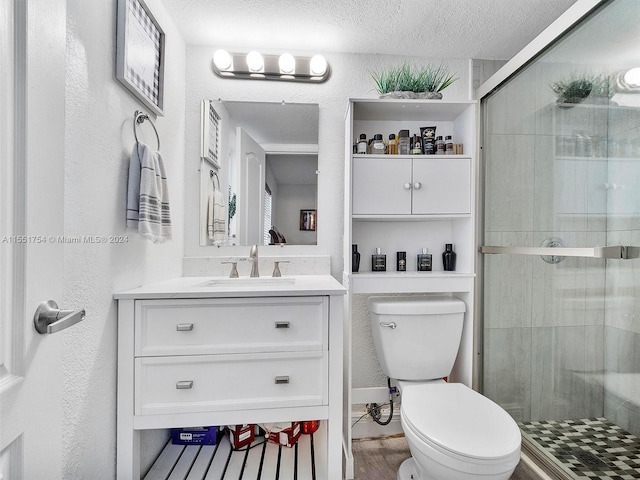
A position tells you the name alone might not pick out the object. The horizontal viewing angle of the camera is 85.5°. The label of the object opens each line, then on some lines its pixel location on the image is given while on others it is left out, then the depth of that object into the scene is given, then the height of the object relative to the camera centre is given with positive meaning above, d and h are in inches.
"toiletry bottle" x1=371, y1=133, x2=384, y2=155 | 73.4 +20.2
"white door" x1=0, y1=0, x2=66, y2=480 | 20.5 +0.4
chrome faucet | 75.2 -4.8
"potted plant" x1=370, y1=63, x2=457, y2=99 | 71.7 +32.7
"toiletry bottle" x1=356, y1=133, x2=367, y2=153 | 73.2 +20.1
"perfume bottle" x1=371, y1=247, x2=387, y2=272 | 77.9 -5.0
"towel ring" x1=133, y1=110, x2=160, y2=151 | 55.3 +19.5
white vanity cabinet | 51.8 -18.6
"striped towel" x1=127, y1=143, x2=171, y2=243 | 52.9 +6.5
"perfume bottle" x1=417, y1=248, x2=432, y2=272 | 78.6 -4.8
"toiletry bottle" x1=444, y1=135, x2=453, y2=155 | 75.0 +20.0
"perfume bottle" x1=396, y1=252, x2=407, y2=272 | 79.0 -4.8
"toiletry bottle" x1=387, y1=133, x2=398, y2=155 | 74.8 +20.3
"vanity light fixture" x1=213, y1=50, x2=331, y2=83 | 77.3 +39.1
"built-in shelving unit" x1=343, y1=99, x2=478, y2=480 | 70.7 +9.3
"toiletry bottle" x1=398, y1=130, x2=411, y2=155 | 74.2 +20.9
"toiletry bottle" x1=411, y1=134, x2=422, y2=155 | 74.0 +20.5
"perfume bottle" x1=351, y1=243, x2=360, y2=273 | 74.3 -4.2
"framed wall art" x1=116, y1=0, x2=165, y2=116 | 50.3 +29.7
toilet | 44.8 -26.4
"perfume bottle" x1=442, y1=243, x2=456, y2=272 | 78.8 -4.1
